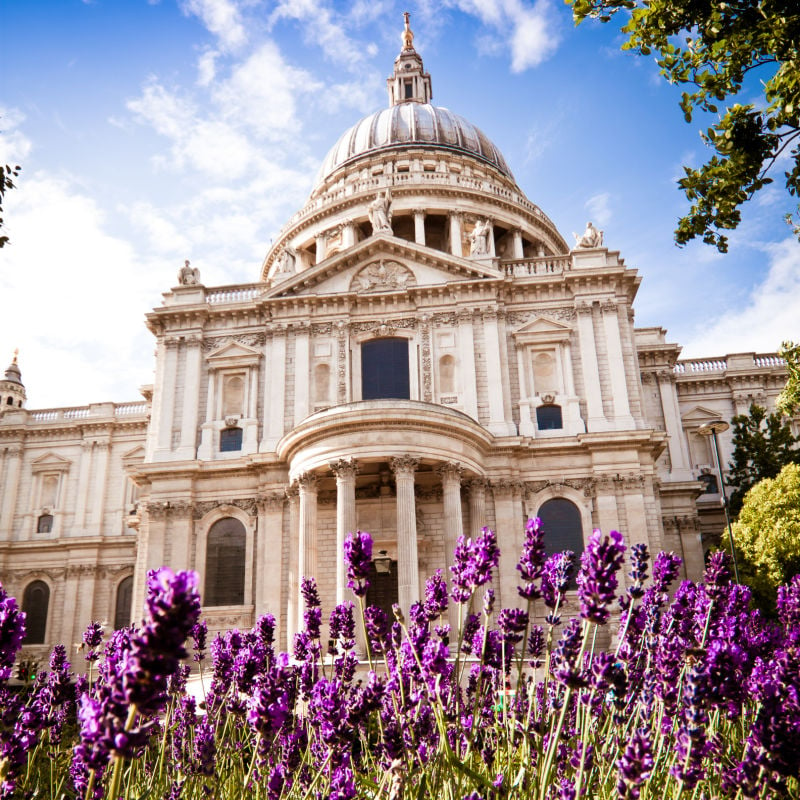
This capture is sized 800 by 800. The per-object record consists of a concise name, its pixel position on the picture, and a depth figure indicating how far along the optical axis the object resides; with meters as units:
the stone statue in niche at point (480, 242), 34.62
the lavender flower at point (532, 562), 5.56
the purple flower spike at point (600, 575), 4.60
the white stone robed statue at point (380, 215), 35.53
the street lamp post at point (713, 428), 24.64
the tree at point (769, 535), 25.03
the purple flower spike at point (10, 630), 4.85
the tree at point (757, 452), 33.22
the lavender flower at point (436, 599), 6.38
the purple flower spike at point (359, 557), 5.76
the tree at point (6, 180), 12.13
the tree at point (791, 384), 20.05
